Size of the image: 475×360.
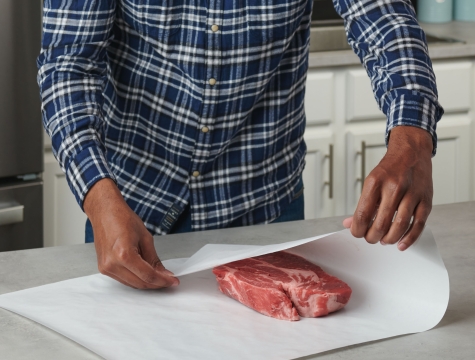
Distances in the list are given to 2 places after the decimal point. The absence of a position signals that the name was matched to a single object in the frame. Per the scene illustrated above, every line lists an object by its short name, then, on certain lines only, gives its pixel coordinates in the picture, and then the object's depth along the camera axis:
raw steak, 1.61
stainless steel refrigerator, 2.78
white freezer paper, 1.52
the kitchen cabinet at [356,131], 3.13
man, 1.74
